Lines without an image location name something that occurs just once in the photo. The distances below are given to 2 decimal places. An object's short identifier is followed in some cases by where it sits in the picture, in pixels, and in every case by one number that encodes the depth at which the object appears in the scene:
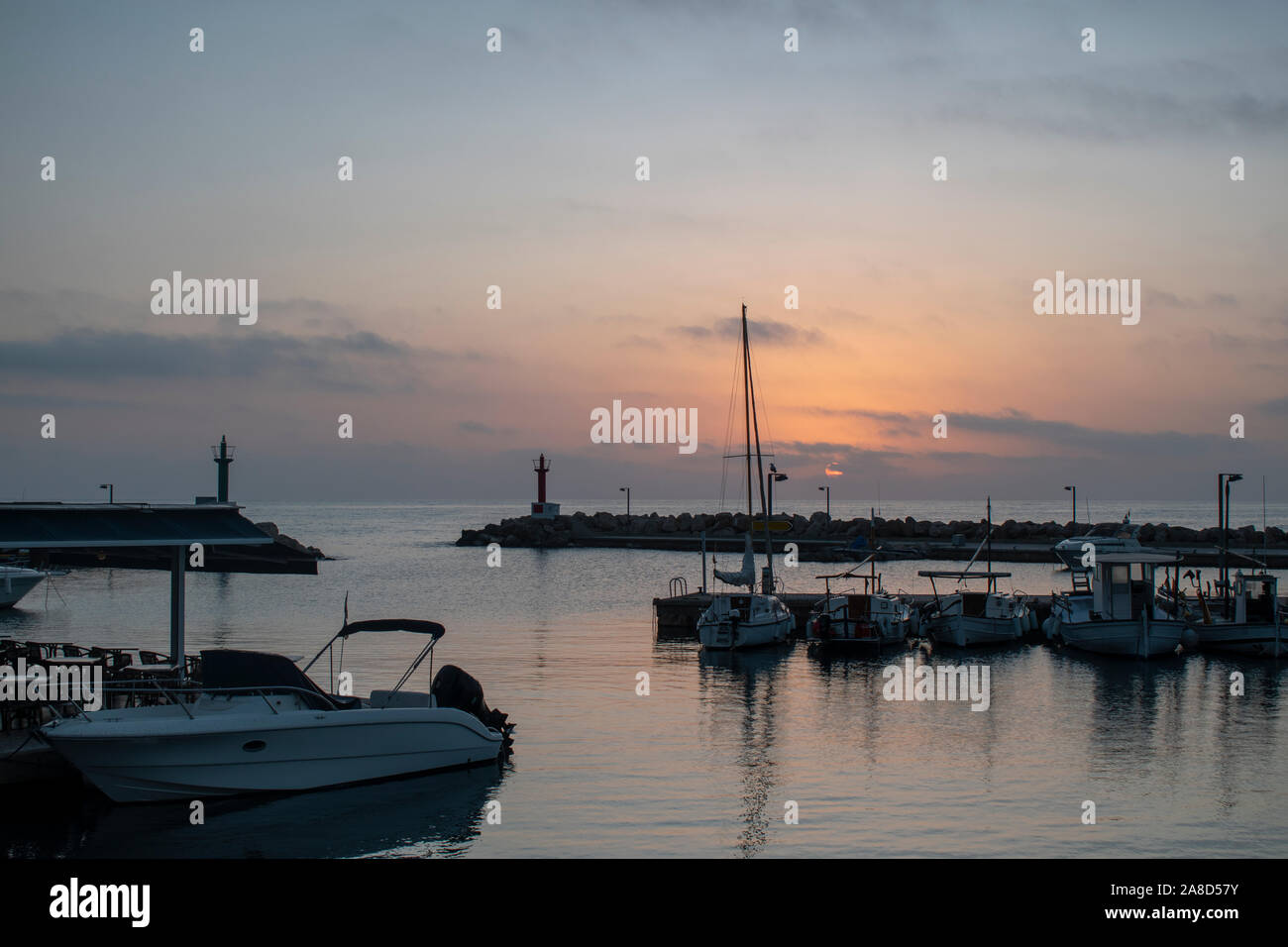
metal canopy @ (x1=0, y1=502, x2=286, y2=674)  18.41
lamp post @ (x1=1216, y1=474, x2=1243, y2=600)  40.41
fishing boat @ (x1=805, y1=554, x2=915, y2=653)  38.53
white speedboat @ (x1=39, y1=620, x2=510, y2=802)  16.84
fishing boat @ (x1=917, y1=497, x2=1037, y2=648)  39.84
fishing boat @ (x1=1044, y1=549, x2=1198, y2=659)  35.97
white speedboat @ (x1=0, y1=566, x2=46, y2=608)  52.75
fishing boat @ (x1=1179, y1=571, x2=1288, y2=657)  36.09
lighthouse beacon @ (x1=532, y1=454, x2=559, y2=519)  128.50
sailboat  38.16
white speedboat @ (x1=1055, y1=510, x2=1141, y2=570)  48.75
